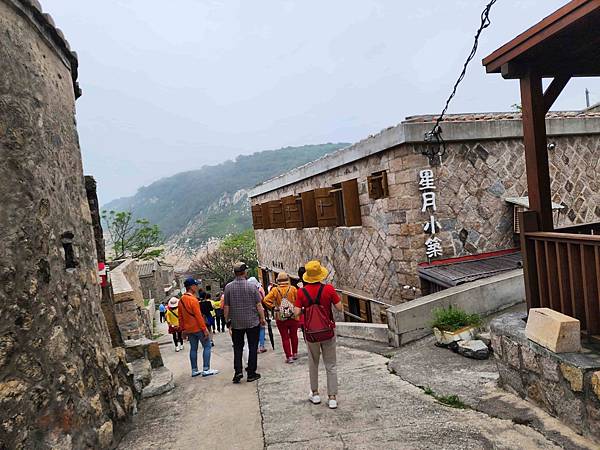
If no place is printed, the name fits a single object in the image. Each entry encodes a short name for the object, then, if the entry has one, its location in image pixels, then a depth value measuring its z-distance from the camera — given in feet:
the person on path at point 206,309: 27.32
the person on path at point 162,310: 71.36
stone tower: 9.24
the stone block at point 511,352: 12.44
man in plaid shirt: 17.08
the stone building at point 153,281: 96.73
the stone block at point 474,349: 16.66
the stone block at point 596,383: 9.47
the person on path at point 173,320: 30.45
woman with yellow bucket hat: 13.23
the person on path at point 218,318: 41.78
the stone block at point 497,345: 13.35
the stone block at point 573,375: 9.92
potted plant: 18.12
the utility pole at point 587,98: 82.69
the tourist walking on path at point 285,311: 19.47
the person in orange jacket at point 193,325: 18.24
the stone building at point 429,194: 25.88
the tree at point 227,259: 118.52
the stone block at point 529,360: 11.61
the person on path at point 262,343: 23.50
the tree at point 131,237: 104.63
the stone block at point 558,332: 10.59
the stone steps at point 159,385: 16.71
